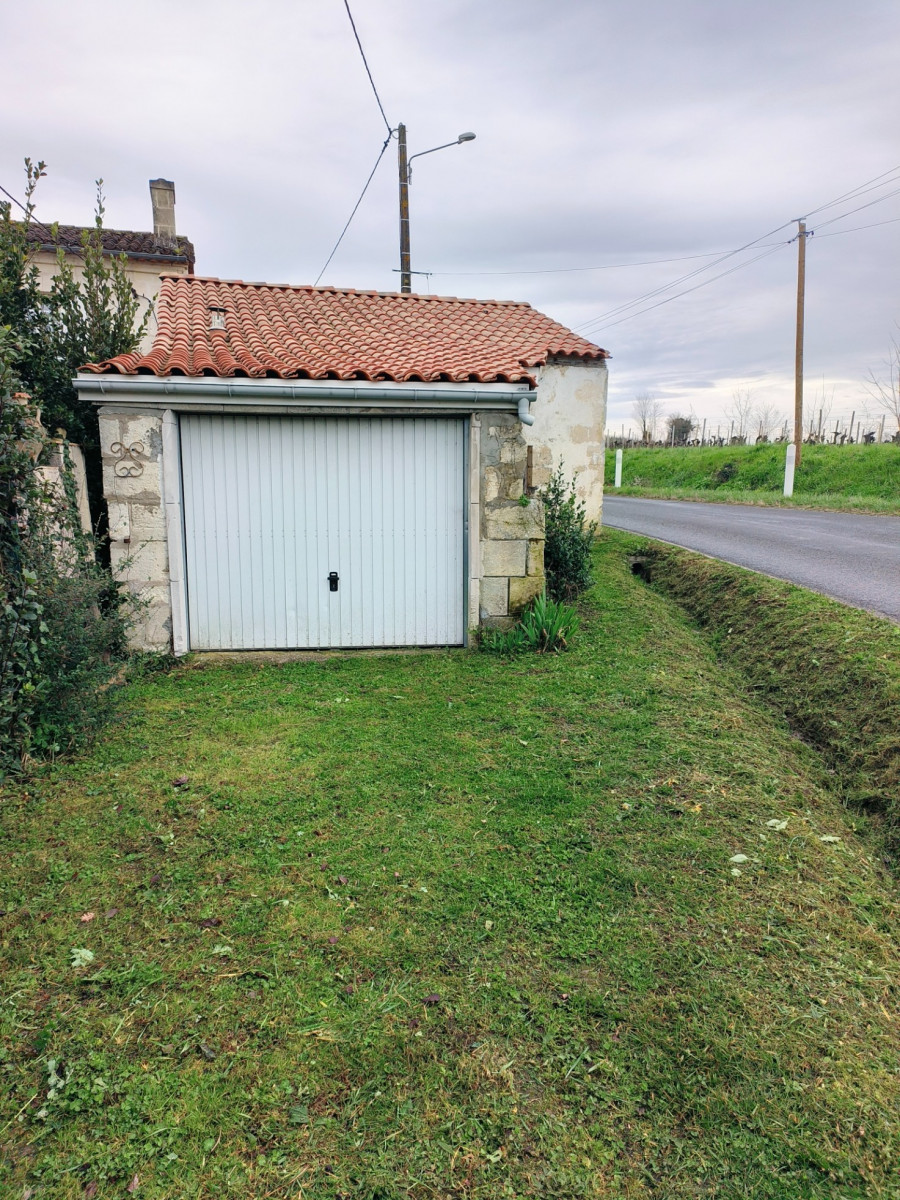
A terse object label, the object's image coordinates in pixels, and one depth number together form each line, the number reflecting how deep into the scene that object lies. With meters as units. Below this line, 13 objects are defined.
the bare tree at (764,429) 33.03
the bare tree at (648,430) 36.34
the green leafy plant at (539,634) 7.41
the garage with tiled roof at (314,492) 6.77
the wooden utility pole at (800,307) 19.69
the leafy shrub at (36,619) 4.38
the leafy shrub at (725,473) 23.89
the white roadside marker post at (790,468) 18.55
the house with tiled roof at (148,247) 17.12
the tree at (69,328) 7.32
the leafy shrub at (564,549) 8.64
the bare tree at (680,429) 36.22
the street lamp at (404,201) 14.36
